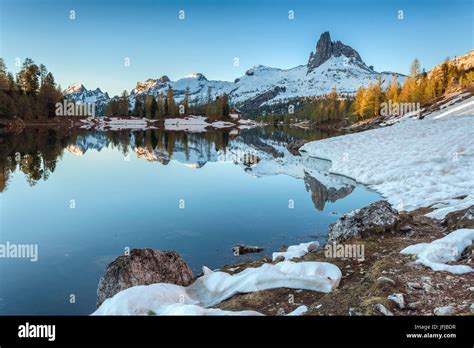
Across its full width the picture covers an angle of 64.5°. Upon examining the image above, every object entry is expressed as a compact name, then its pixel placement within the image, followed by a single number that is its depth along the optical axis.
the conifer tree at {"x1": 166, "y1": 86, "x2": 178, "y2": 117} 124.10
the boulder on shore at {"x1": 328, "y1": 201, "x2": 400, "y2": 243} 10.30
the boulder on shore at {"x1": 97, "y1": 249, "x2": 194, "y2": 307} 7.64
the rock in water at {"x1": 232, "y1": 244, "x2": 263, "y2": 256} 11.36
